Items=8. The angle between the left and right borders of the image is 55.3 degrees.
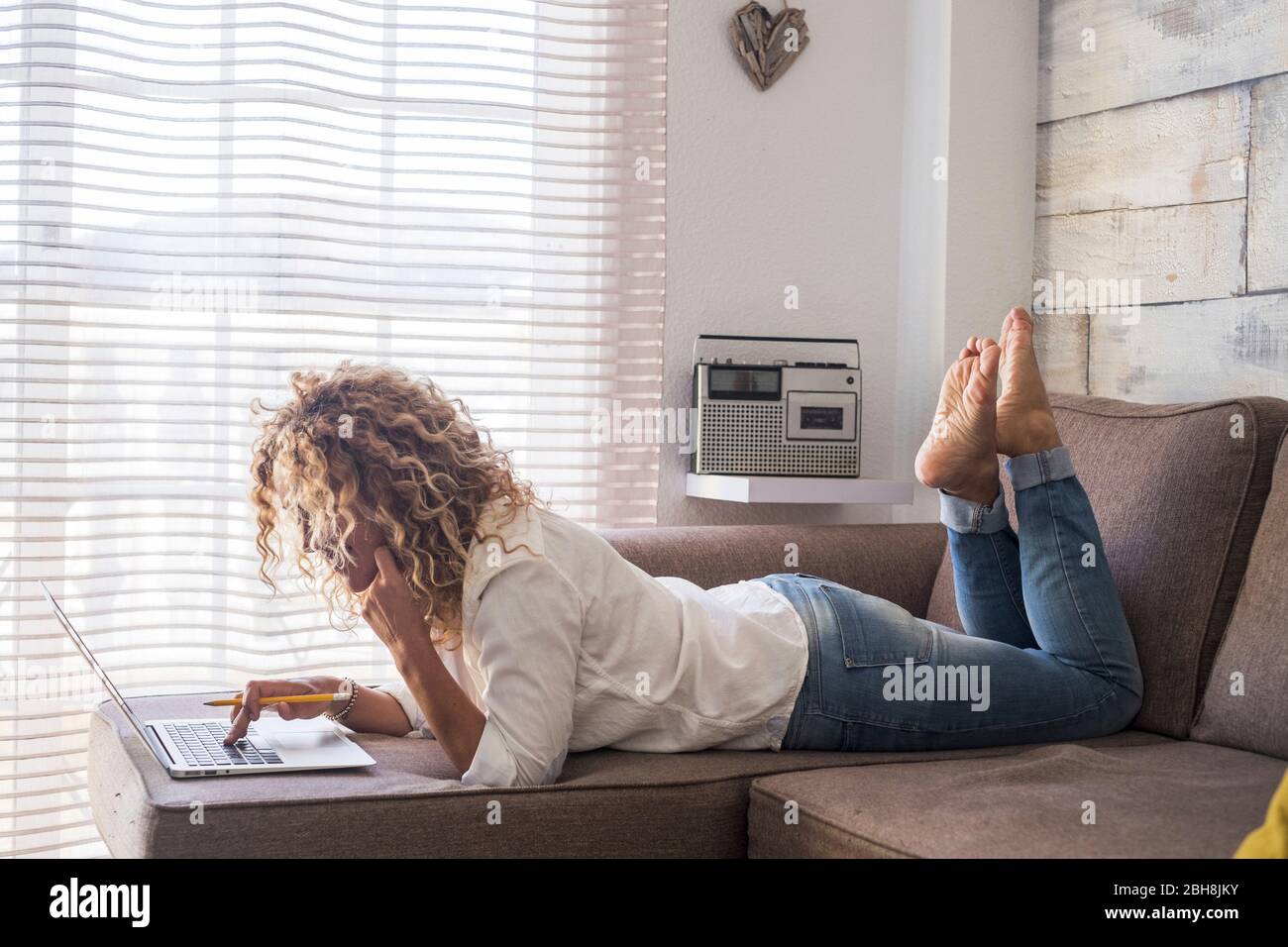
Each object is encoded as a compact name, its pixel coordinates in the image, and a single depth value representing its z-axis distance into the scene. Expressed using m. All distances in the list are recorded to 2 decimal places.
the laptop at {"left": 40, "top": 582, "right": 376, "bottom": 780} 1.46
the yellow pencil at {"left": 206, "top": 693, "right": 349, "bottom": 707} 1.59
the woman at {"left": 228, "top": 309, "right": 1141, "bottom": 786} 1.48
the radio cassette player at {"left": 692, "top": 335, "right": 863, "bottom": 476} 2.57
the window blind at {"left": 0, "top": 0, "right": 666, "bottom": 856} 2.25
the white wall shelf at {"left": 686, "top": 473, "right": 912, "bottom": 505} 2.47
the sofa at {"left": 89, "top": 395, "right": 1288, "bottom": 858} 1.33
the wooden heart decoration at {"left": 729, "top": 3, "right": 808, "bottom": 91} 2.67
